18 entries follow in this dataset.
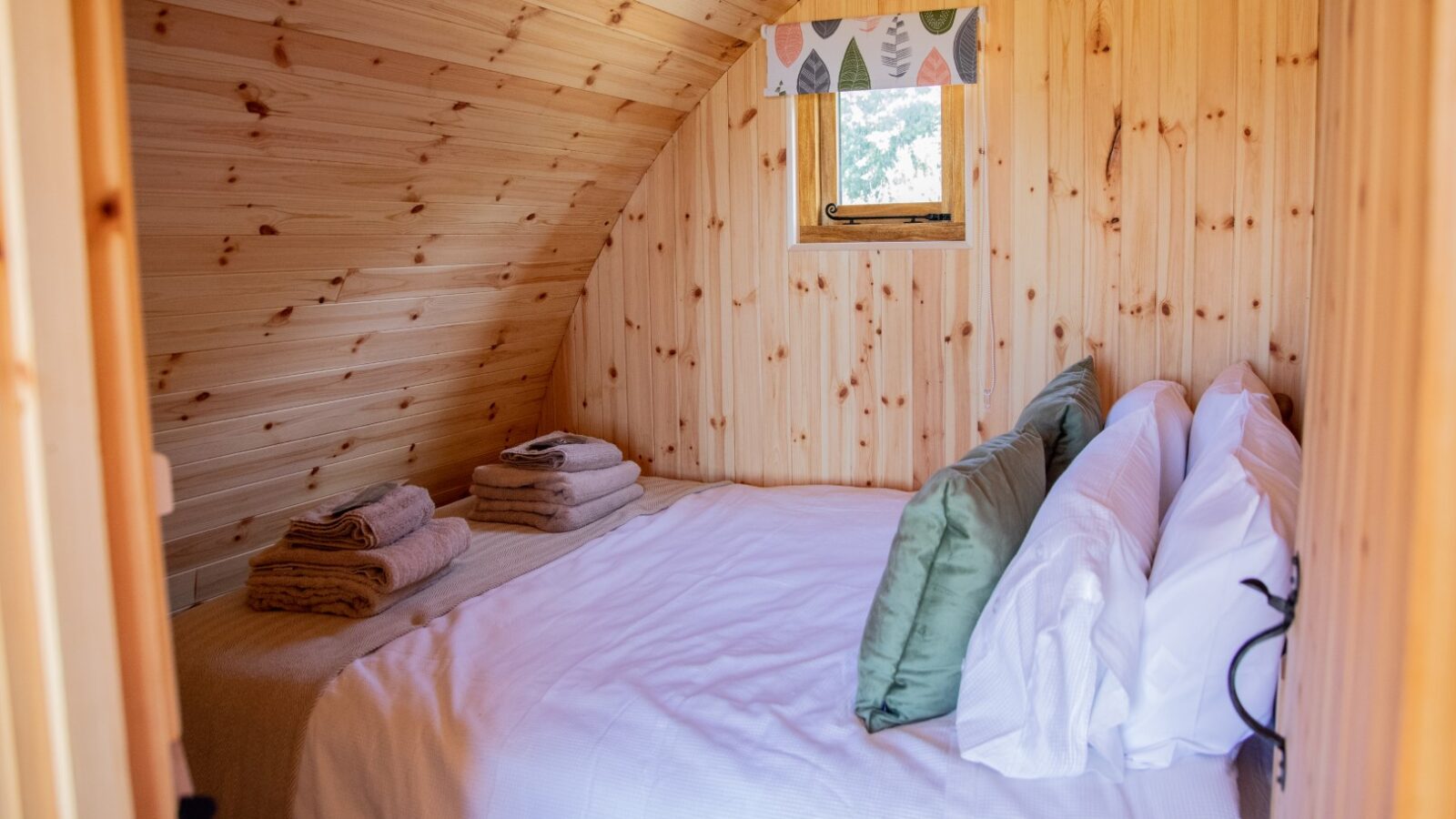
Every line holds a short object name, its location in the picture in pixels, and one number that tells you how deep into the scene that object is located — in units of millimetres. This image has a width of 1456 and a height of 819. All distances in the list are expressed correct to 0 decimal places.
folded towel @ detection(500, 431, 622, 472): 3098
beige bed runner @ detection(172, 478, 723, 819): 1948
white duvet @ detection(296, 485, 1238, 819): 1601
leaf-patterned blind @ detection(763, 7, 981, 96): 3205
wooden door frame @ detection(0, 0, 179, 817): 706
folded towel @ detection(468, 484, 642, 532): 2998
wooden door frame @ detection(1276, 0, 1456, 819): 661
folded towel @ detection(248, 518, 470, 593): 2381
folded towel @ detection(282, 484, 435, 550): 2414
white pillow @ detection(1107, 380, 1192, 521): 2350
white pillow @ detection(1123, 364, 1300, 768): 1448
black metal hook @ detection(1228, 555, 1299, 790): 1104
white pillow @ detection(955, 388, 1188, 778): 1531
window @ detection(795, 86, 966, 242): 3340
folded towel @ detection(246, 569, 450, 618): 2361
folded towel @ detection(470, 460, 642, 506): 3014
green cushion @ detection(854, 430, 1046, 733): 1697
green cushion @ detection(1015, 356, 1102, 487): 2314
